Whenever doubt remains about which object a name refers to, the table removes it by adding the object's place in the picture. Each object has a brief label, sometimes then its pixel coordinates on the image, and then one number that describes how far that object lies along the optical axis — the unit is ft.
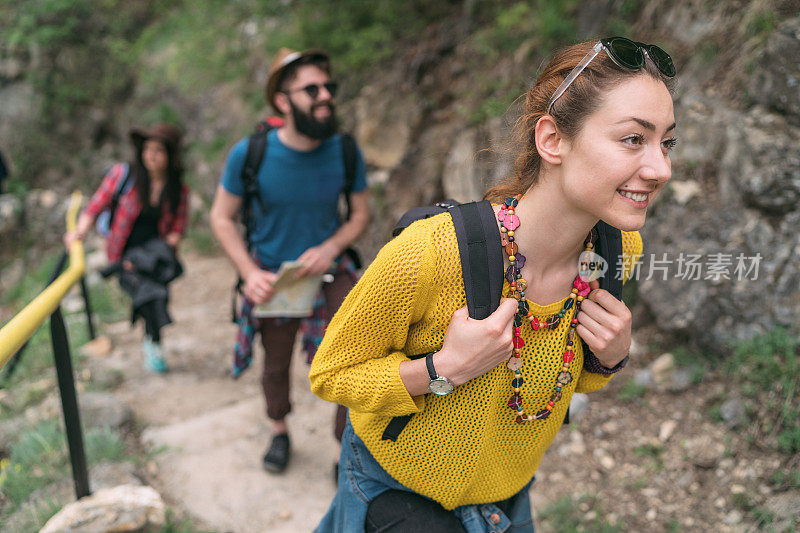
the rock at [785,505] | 8.66
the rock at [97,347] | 17.15
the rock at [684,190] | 12.41
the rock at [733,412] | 10.35
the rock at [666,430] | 10.97
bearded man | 10.17
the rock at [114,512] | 8.35
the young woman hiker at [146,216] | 14.73
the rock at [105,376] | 14.92
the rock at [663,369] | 11.90
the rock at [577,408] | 11.98
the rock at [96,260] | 25.63
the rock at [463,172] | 15.58
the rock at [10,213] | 31.86
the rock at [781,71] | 11.17
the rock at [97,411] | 12.51
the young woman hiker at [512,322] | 4.62
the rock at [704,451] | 10.18
